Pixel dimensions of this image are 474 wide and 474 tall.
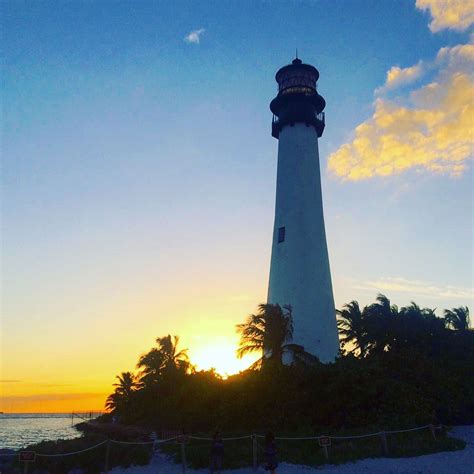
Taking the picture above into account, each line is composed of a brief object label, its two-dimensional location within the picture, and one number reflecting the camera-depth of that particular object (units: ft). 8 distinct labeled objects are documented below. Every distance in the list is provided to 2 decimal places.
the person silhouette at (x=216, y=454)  52.75
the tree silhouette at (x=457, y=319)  143.54
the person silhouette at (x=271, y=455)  46.98
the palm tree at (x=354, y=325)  114.42
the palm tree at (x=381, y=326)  105.40
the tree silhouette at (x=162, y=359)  138.45
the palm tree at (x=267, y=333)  85.92
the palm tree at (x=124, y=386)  169.78
